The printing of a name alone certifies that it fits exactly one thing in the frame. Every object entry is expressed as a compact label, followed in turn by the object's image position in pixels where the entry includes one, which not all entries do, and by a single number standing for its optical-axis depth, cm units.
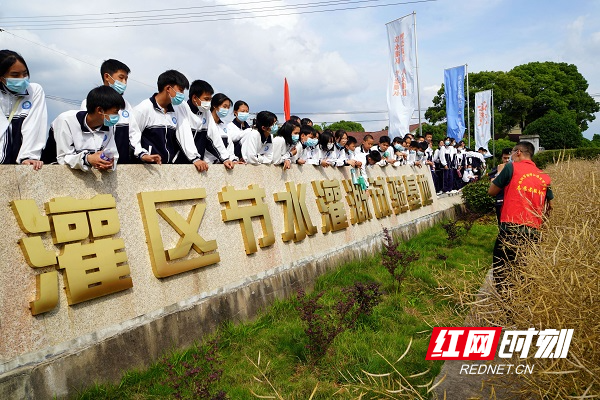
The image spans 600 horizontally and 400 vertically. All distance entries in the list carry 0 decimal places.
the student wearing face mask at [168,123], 455
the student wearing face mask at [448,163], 1545
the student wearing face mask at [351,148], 840
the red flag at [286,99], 1330
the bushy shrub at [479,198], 1220
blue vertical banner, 2034
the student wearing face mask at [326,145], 768
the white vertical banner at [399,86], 1400
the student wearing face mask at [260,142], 564
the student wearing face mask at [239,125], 629
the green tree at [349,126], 4847
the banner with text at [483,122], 2403
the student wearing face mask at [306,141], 646
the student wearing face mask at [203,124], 503
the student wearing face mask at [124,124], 415
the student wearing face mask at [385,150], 999
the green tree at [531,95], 4056
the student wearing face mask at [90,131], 331
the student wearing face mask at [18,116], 339
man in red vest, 439
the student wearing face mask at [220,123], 527
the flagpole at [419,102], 1458
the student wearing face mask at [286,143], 579
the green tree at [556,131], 3447
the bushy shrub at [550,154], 2354
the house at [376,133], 4621
